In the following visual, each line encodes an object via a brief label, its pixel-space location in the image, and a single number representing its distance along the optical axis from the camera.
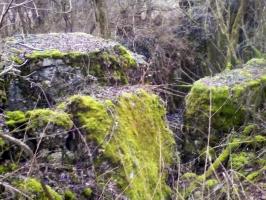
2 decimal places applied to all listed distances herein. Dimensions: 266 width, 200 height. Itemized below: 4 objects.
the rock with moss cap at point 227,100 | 7.14
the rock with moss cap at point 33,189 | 3.82
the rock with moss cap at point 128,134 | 4.79
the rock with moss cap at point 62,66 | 5.46
